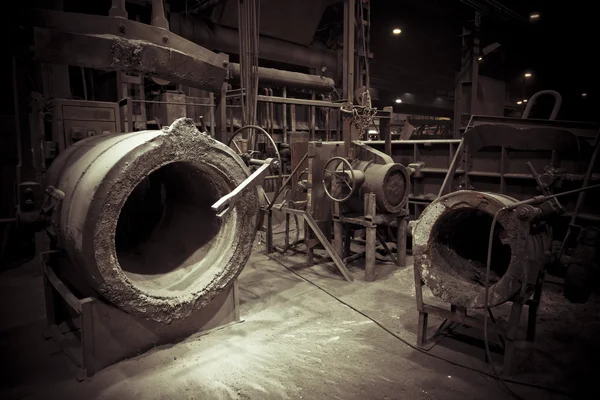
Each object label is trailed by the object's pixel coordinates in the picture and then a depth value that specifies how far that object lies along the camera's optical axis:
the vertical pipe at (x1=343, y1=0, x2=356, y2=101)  6.36
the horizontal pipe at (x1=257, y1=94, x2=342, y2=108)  6.82
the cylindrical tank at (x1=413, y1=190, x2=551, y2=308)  2.78
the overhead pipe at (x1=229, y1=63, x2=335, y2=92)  8.63
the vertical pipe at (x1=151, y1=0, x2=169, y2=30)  3.20
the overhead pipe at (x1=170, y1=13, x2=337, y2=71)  8.08
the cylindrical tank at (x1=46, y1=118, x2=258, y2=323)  2.75
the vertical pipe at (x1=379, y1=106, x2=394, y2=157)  5.81
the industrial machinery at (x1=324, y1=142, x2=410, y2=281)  5.09
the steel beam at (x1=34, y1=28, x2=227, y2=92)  2.82
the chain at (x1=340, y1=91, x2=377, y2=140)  5.42
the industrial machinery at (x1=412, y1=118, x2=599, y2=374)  2.79
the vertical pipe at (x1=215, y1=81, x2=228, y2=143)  3.89
